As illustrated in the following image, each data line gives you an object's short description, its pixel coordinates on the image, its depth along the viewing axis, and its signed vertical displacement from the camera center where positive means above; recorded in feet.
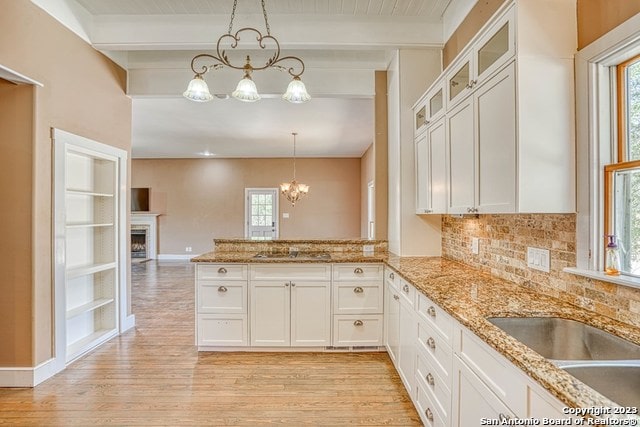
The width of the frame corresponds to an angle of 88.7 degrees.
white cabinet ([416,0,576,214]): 5.03 +1.70
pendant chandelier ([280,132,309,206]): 23.97 +2.03
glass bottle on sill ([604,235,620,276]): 4.49 -0.59
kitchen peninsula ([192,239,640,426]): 3.55 -1.90
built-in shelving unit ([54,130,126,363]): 8.70 -0.77
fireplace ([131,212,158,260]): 28.84 -1.51
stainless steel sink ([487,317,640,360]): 4.16 -1.65
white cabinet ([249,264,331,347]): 9.68 -2.58
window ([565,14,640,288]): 4.49 +0.93
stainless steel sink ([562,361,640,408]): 3.47 -1.74
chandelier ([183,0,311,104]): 7.89 +3.07
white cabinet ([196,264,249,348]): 9.67 -2.61
